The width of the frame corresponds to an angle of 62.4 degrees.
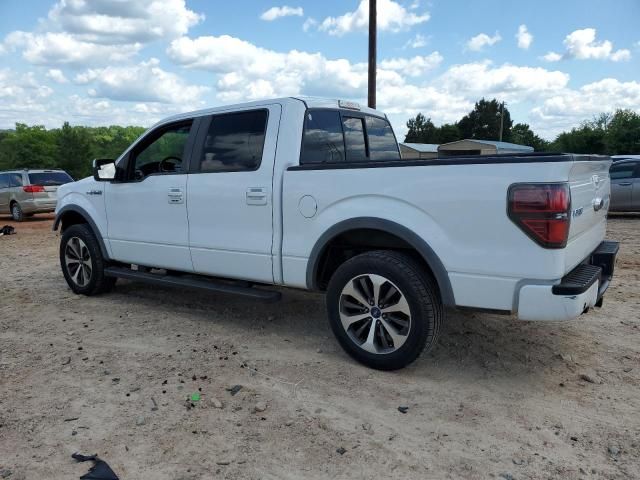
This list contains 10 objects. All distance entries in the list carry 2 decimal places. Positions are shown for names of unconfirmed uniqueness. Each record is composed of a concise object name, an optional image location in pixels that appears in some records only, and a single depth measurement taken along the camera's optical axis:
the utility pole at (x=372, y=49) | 12.76
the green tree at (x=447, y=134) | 87.19
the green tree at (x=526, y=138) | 85.25
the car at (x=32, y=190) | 15.39
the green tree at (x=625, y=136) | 48.75
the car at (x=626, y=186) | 12.62
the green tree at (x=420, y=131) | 90.06
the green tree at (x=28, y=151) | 52.44
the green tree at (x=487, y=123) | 89.00
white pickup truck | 3.16
